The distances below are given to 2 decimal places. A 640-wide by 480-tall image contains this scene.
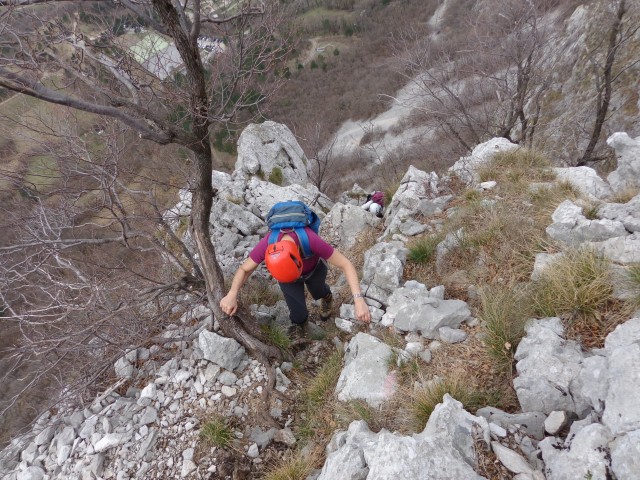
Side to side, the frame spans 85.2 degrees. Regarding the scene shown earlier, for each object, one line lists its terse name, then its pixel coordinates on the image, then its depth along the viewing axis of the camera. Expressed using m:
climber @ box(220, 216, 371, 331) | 3.12
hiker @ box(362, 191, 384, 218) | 7.29
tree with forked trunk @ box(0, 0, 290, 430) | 2.84
